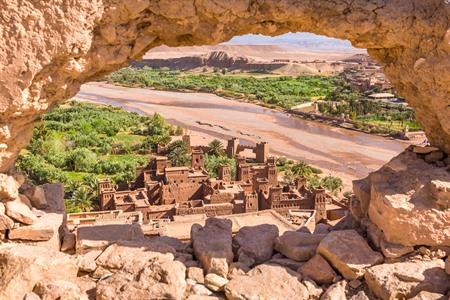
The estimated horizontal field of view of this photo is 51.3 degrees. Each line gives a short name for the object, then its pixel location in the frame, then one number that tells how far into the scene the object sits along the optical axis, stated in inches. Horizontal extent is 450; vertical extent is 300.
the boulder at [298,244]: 260.8
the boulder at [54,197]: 277.3
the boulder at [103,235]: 263.7
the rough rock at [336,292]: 227.4
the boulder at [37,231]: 243.6
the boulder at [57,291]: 218.7
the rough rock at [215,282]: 237.3
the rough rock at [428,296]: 213.4
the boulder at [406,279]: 219.6
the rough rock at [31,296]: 216.7
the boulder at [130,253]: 245.1
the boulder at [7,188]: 240.1
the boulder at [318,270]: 243.1
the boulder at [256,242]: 262.2
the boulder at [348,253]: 238.4
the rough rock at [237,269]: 244.2
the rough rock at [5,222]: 239.3
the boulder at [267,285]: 228.8
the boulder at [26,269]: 220.8
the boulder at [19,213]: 241.6
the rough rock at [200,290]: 235.0
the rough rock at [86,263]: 243.8
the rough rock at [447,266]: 220.5
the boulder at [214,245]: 244.7
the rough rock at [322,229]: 304.0
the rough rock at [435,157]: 264.1
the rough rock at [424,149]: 264.7
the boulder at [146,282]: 224.5
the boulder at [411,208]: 233.8
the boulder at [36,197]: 270.7
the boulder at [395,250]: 237.6
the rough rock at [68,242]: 269.1
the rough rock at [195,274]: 242.2
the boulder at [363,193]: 273.2
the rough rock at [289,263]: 252.2
